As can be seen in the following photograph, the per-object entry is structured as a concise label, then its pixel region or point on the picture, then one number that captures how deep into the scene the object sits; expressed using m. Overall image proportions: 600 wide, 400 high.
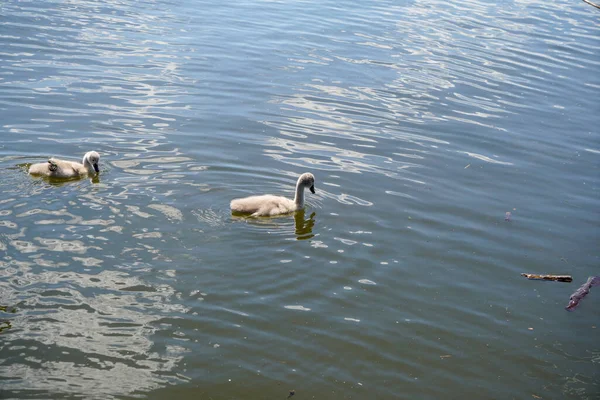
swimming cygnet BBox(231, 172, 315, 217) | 10.02
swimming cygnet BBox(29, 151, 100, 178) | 10.83
